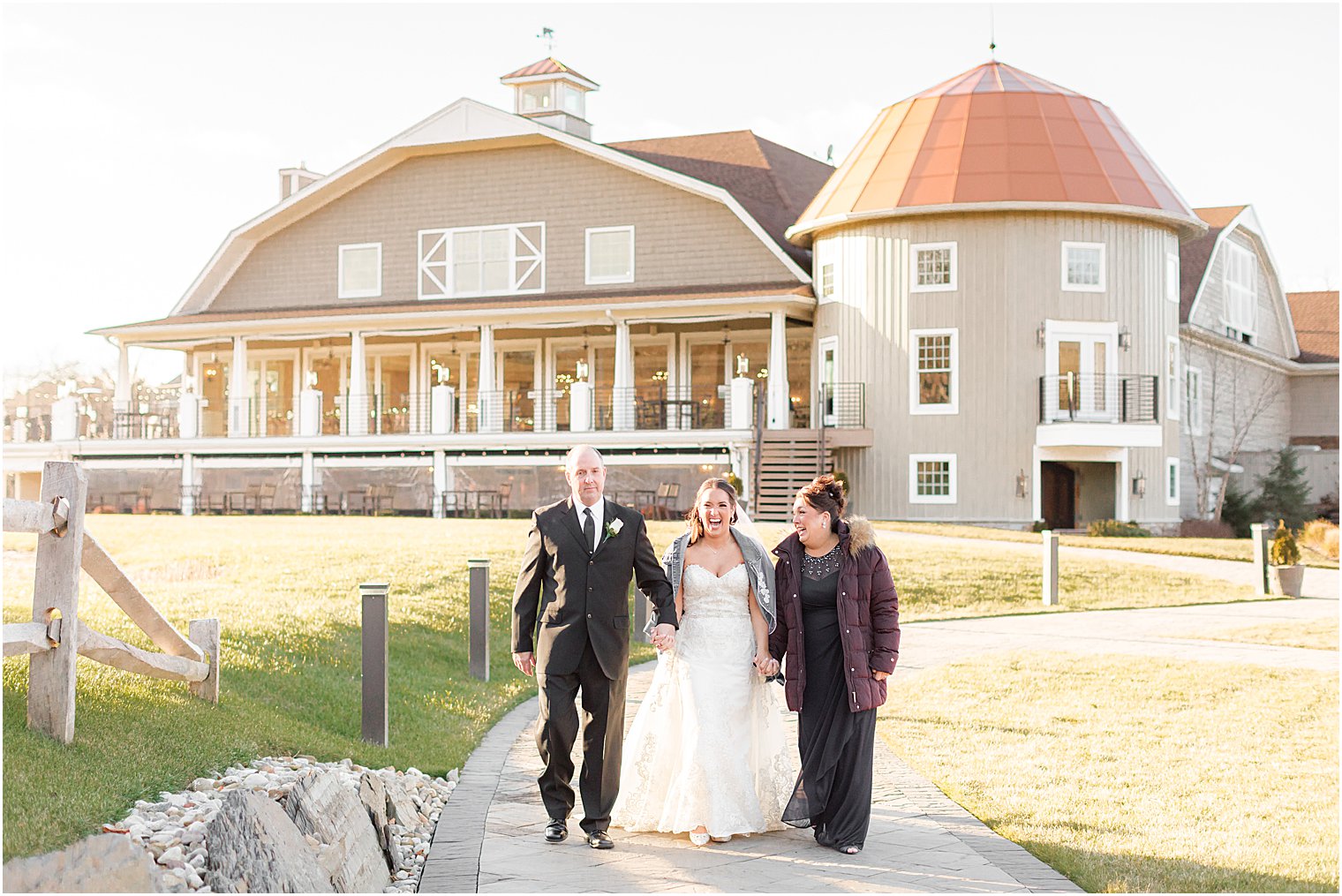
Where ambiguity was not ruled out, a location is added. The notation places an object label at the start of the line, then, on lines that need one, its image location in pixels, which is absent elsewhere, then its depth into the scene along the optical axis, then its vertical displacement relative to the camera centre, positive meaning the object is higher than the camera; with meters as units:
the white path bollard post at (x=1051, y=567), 19.92 -1.28
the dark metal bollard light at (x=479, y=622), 12.53 -1.32
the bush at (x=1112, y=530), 27.55 -1.07
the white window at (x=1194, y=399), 33.88 +1.77
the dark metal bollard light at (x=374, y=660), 9.04 -1.19
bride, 7.37 -1.12
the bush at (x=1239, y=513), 34.00 -0.92
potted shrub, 20.73 -1.35
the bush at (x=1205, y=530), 31.28 -1.20
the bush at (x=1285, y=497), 35.19 -0.55
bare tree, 34.59 +1.61
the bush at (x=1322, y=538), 27.38 -1.25
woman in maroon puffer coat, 7.21 -0.90
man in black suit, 7.31 -0.79
